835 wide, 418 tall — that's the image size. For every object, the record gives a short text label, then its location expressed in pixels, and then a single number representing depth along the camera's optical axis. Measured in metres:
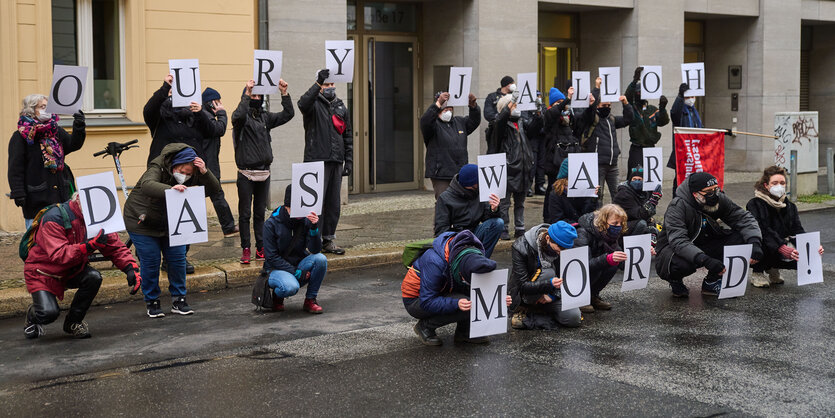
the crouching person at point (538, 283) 8.04
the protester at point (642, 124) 14.38
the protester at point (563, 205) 11.09
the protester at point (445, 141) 12.34
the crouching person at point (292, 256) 8.80
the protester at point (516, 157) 12.56
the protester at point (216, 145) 10.53
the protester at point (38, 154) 9.57
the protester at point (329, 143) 11.44
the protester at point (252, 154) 10.80
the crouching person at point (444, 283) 7.34
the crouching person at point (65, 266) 7.83
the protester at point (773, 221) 9.95
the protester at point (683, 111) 14.74
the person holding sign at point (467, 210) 9.05
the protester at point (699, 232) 9.43
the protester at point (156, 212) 8.60
